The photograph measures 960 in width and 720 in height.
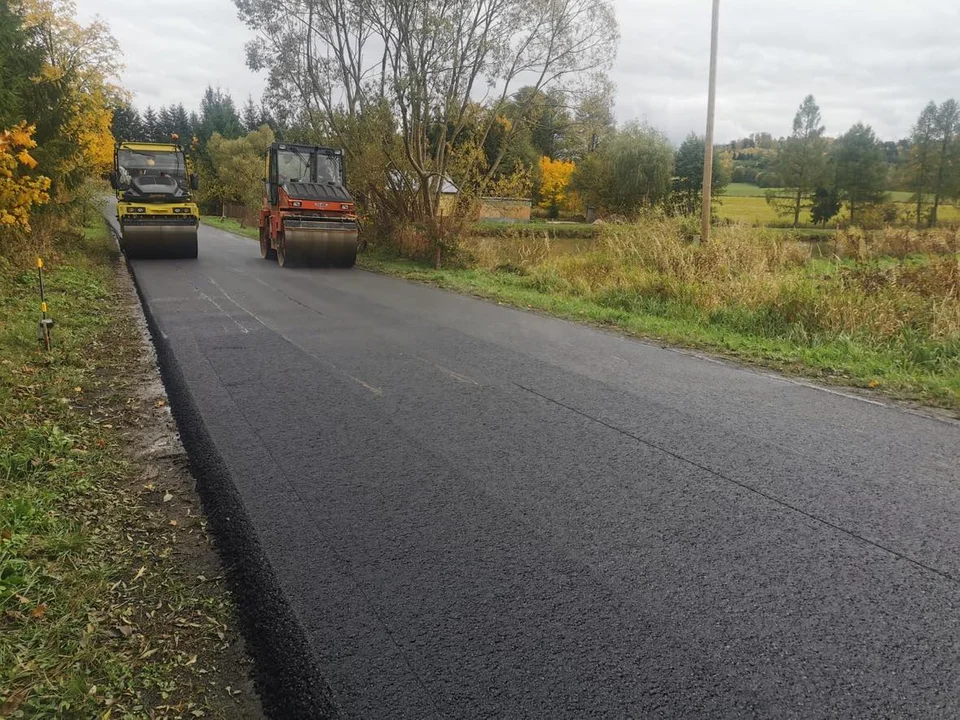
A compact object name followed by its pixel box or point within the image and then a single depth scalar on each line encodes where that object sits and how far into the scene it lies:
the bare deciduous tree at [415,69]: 18.47
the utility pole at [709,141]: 17.14
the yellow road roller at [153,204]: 17.48
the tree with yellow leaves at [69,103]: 14.94
